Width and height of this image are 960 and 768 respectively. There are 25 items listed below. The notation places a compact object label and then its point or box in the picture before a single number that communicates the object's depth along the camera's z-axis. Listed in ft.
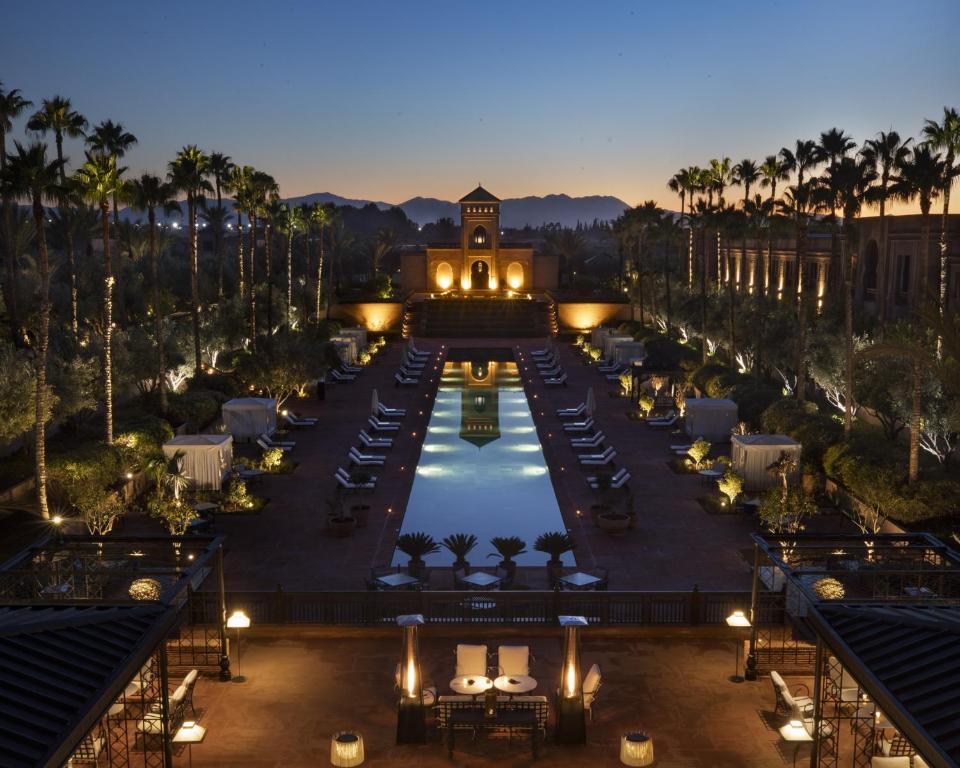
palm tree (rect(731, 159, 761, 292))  154.92
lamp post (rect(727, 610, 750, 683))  46.37
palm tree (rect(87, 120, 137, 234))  115.75
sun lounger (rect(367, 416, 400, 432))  105.91
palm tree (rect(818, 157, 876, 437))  91.04
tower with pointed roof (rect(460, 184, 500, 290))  256.11
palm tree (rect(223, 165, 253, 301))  145.59
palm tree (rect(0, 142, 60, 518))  66.80
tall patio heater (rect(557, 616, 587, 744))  39.63
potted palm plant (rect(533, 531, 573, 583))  61.82
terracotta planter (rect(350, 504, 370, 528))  72.08
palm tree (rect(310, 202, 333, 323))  206.28
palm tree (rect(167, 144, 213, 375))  111.34
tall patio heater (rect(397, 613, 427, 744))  40.19
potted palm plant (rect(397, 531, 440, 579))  61.77
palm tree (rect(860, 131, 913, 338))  108.17
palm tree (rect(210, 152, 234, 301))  148.36
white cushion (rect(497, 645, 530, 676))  43.01
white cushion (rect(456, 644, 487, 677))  42.88
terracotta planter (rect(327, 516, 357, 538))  69.51
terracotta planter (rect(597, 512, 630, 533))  69.77
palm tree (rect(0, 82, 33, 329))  104.99
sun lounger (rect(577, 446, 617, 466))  90.17
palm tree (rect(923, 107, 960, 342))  81.71
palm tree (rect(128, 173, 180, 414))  98.12
